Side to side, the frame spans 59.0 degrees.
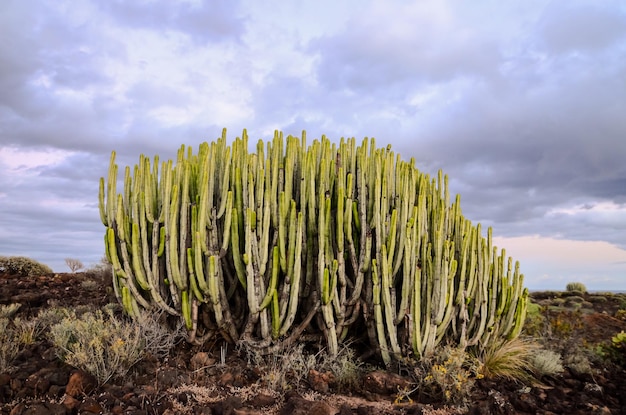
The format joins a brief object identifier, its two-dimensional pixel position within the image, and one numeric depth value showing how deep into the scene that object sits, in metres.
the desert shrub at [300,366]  5.41
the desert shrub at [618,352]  7.75
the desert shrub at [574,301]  15.33
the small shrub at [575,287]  19.80
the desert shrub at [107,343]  5.34
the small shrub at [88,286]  11.08
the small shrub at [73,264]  15.15
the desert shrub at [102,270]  11.28
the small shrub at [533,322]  9.37
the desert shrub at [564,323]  9.12
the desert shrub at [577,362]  7.09
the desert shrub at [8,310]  7.87
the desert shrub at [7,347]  5.66
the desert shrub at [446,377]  5.43
